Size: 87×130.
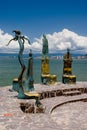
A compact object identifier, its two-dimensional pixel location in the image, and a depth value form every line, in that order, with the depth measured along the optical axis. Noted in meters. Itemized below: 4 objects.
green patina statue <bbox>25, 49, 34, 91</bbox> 10.47
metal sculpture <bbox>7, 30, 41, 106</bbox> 8.38
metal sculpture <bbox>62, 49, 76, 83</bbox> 13.28
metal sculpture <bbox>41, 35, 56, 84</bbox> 12.96
